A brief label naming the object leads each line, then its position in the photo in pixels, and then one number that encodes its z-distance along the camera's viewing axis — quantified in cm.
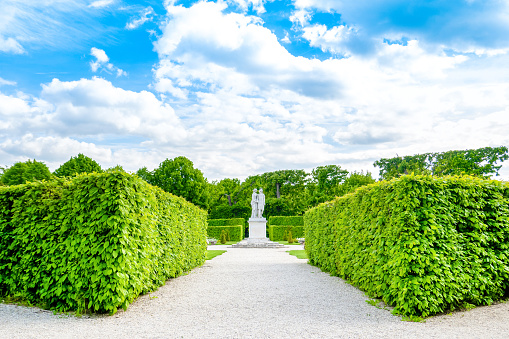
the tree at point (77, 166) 3503
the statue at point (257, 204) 2873
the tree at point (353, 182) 4306
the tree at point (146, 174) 4403
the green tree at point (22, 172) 3678
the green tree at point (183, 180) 4241
